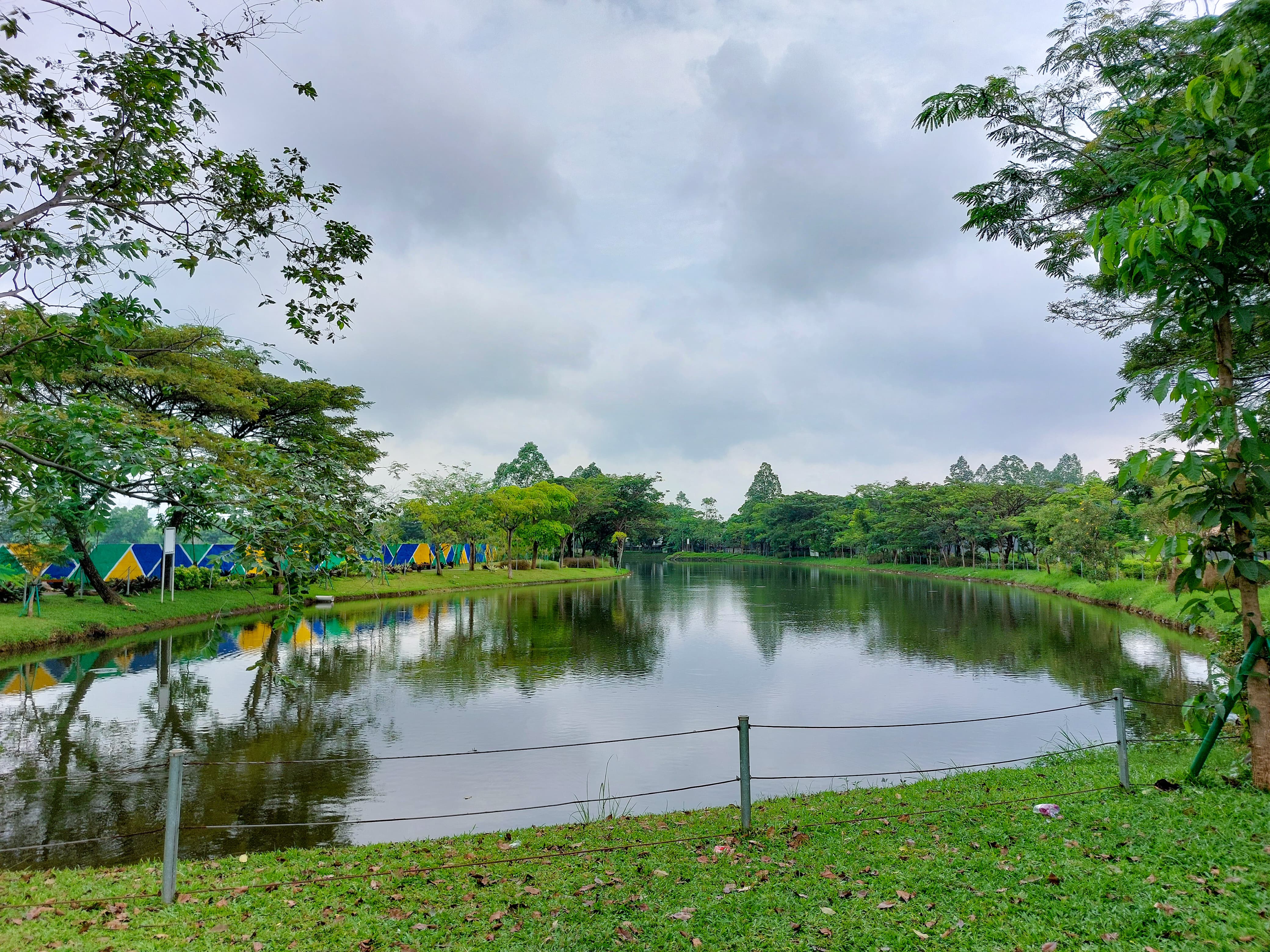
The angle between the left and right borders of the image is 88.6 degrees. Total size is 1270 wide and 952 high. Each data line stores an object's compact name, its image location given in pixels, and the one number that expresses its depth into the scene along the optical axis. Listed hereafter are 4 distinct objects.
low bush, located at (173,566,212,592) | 23.14
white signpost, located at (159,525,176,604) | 18.78
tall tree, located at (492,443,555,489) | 66.44
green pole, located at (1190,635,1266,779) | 4.40
